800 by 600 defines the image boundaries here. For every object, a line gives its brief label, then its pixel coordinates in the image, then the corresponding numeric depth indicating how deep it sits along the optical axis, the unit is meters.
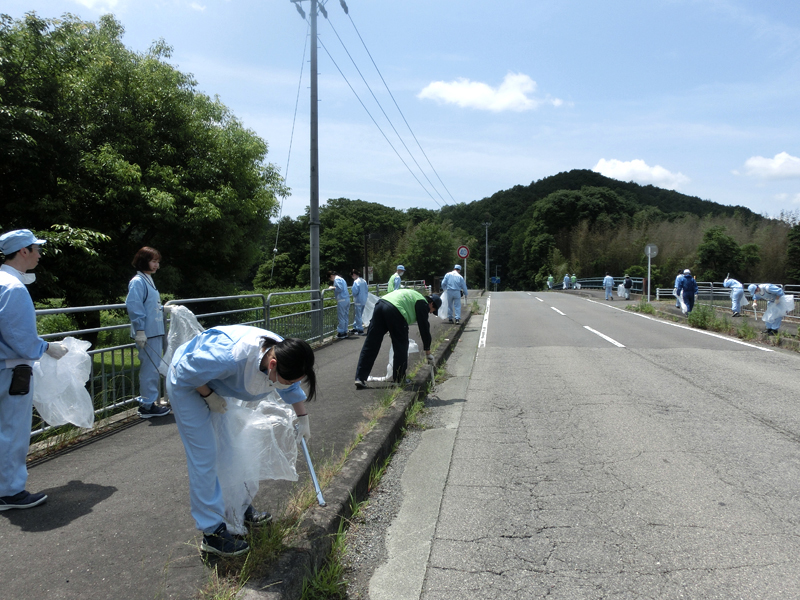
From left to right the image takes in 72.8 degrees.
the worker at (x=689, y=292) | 18.83
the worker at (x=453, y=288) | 15.86
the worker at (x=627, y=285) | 32.25
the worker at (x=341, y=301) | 13.16
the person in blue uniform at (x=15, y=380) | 3.40
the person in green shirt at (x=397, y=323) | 6.91
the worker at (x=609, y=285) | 31.22
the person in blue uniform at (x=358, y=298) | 13.96
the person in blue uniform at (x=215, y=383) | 2.66
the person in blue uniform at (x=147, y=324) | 5.49
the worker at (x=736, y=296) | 18.94
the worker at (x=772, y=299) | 13.00
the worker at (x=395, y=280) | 15.23
